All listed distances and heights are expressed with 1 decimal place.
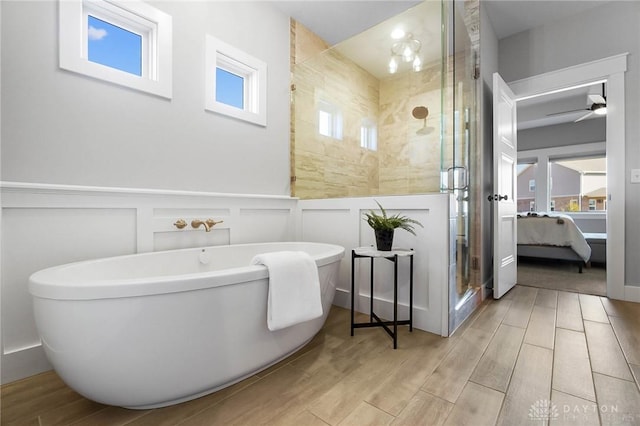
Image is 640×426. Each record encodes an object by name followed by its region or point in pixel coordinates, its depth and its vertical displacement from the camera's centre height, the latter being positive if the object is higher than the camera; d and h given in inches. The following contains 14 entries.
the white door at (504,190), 104.9 +8.9
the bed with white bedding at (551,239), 148.3 -14.6
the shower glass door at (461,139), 76.7 +21.8
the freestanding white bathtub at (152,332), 37.7 -17.3
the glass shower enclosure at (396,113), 80.2 +39.0
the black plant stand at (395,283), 67.9 -17.7
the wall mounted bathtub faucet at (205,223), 78.2 -2.8
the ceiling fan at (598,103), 136.9 +54.0
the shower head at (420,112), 108.3 +39.4
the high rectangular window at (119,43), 60.5 +40.8
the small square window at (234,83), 84.9 +43.0
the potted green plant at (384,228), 71.8 -3.9
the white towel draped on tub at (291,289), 50.3 -14.2
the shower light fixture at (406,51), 103.8 +62.6
